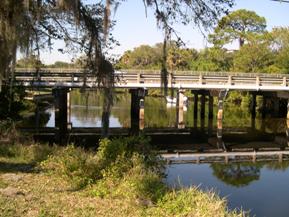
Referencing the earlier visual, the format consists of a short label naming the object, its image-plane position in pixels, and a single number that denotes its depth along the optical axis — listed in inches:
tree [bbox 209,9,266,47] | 2245.7
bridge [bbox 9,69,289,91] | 1176.8
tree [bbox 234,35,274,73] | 1995.6
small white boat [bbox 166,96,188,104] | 2079.2
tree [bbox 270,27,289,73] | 1916.8
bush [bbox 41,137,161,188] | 415.5
